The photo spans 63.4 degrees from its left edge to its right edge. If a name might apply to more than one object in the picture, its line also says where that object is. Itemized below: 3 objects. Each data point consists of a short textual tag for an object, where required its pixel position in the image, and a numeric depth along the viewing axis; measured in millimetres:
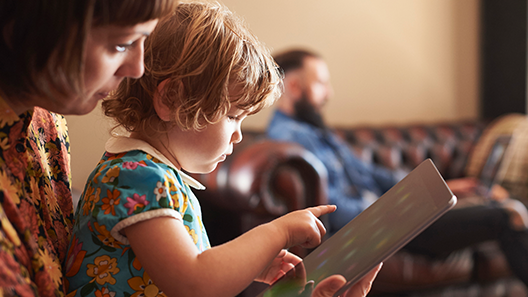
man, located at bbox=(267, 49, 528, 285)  1935
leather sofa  1491
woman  407
